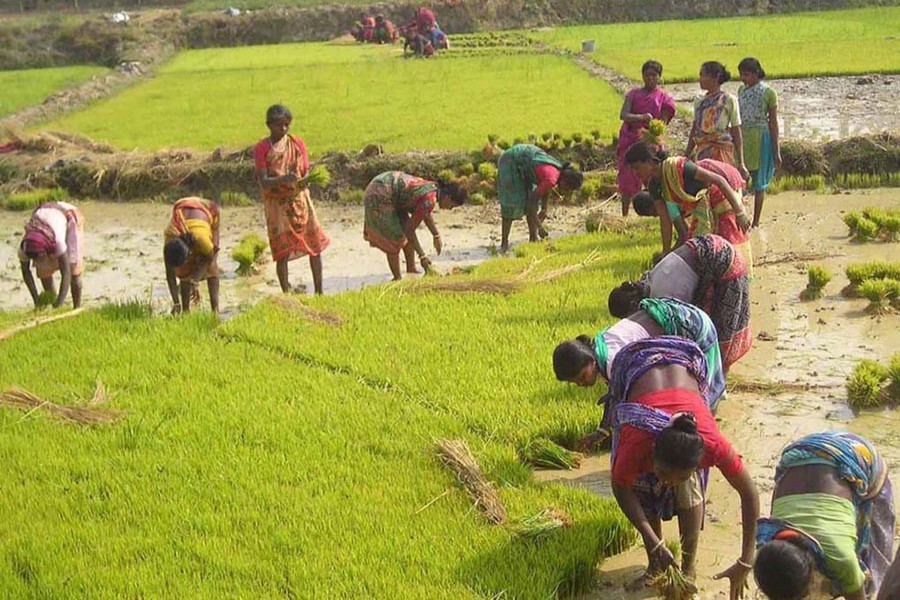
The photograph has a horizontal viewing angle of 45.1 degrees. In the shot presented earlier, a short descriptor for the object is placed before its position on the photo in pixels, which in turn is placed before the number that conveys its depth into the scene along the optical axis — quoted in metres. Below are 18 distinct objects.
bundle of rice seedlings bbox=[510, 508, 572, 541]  4.52
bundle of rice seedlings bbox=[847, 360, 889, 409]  5.84
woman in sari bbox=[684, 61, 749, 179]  8.62
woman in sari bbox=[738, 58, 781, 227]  9.22
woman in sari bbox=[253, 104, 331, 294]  8.41
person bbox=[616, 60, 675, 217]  9.50
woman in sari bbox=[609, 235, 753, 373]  5.33
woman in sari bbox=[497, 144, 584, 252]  9.27
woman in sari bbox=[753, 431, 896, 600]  3.28
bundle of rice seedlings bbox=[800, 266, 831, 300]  7.69
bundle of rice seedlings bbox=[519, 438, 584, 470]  5.36
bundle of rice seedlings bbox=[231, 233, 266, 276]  9.91
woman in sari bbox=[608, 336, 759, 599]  3.70
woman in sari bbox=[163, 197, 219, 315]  7.72
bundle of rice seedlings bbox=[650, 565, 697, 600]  3.81
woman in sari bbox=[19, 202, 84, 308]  8.23
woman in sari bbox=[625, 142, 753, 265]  6.17
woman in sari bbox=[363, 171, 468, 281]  8.48
